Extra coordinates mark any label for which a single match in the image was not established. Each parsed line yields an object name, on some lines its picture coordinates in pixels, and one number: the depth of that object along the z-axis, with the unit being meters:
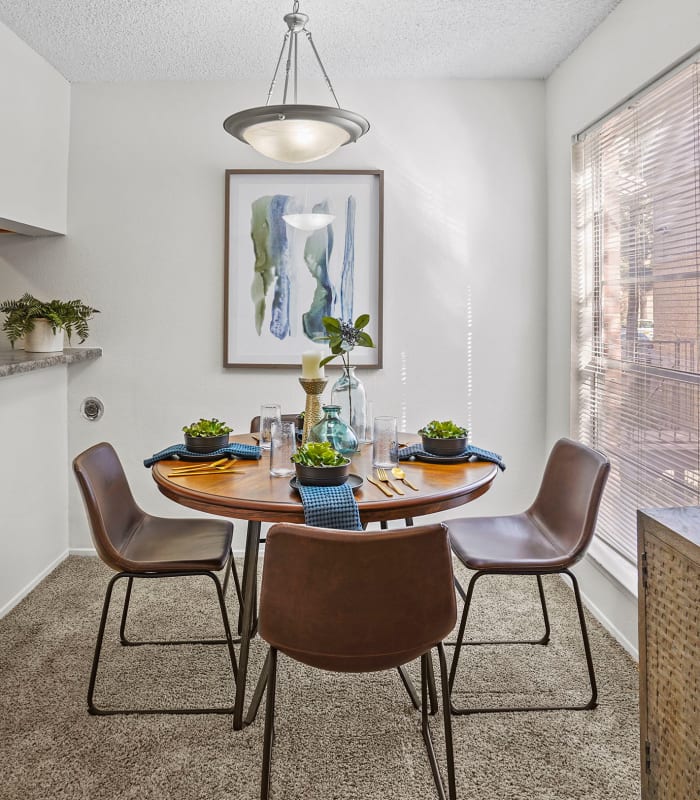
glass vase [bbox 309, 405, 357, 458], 2.11
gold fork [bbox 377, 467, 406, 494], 1.82
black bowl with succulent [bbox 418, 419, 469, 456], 2.18
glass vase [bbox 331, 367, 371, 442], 2.29
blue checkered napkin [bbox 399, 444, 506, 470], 2.19
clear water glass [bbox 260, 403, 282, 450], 2.15
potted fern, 3.08
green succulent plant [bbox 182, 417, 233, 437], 2.24
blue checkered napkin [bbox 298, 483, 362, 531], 1.63
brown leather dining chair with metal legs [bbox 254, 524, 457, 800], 1.36
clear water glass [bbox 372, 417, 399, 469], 2.05
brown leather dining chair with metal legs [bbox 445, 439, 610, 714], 1.98
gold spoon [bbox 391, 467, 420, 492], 1.90
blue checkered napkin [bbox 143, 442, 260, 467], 2.20
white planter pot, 3.11
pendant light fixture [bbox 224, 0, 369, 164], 1.83
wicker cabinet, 1.20
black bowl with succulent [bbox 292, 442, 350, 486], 1.79
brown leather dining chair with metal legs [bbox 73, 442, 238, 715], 1.94
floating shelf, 2.61
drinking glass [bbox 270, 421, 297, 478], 1.98
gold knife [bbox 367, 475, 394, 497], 1.77
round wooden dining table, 1.68
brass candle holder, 2.19
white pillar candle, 2.16
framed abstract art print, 3.34
